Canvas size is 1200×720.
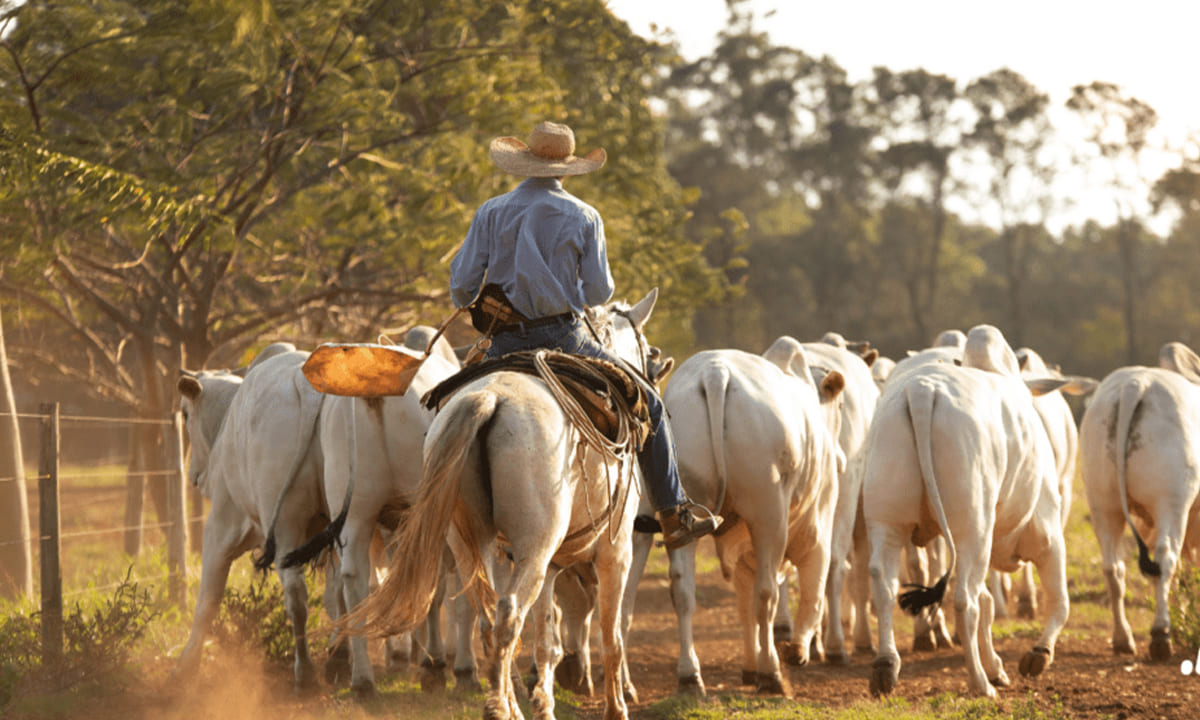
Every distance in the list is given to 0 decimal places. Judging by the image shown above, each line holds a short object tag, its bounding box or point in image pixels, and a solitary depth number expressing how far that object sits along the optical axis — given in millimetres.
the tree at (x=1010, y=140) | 87187
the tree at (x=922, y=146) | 90062
